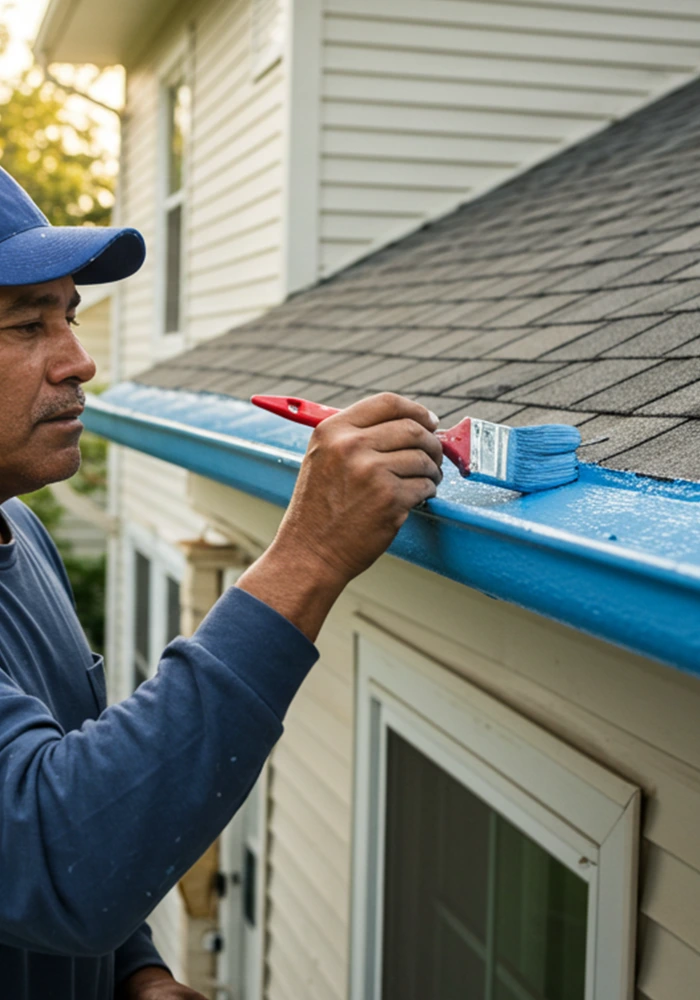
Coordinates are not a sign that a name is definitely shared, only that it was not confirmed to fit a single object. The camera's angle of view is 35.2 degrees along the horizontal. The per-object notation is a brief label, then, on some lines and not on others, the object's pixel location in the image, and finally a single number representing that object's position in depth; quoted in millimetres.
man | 1225
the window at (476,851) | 2133
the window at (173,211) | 8628
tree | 26406
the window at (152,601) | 8117
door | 5871
